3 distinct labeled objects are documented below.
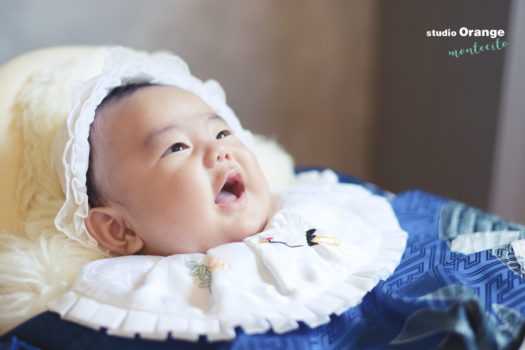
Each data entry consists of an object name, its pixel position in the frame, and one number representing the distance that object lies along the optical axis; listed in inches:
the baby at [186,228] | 32.2
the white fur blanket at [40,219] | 33.2
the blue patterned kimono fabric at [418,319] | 31.1
